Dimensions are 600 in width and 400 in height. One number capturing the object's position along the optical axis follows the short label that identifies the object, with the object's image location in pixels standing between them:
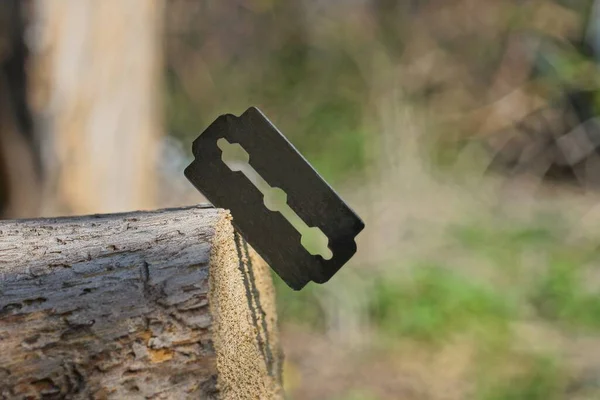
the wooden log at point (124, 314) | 0.95
